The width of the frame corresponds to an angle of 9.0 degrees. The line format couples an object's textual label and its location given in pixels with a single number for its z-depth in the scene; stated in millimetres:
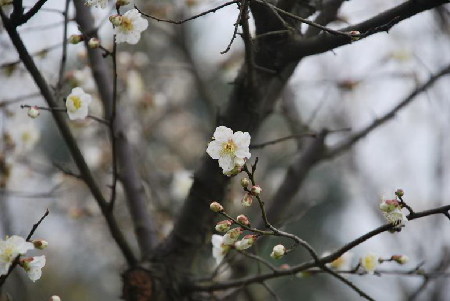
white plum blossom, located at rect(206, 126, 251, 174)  1660
